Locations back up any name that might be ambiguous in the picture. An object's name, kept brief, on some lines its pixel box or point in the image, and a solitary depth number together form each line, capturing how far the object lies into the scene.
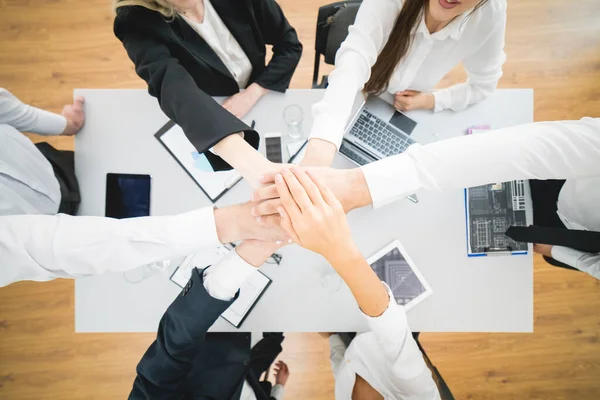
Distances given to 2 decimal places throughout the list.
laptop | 1.48
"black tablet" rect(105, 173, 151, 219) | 1.52
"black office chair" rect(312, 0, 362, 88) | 1.60
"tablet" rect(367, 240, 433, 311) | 1.48
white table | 1.48
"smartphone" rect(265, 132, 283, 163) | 1.50
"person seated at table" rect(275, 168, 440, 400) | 1.12
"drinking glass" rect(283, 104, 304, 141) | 1.50
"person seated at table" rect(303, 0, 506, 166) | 1.28
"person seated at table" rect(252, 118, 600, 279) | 1.13
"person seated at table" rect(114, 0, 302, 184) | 1.26
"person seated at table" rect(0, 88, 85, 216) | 1.40
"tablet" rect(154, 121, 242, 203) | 1.50
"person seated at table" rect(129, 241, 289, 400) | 1.21
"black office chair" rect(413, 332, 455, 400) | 1.38
